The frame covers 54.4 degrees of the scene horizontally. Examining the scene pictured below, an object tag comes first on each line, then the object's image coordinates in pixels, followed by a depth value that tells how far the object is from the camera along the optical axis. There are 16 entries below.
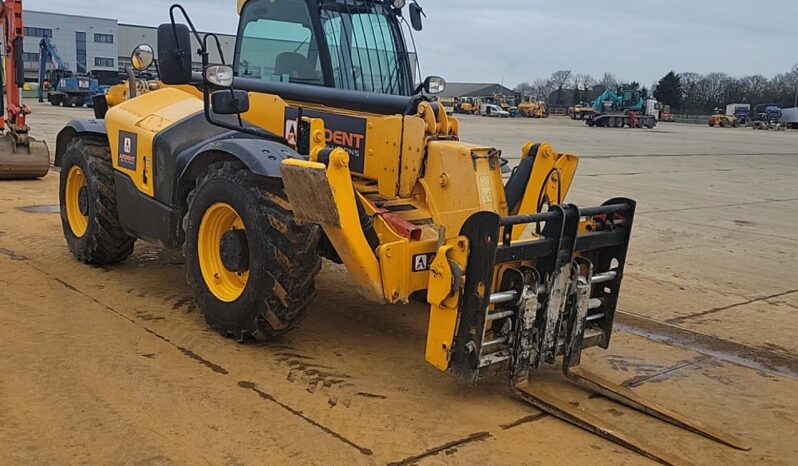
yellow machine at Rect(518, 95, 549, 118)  67.62
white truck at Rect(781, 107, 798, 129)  65.62
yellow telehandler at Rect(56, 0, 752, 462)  4.09
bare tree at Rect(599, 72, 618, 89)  96.23
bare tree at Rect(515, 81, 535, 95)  107.69
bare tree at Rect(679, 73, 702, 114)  84.44
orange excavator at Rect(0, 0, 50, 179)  11.13
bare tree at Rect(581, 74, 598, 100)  85.14
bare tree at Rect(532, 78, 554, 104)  99.06
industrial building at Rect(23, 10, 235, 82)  74.00
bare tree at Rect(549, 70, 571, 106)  99.11
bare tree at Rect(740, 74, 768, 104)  83.75
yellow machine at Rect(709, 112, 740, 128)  63.57
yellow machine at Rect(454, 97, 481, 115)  70.88
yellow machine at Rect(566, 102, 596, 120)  63.75
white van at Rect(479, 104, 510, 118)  66.50
